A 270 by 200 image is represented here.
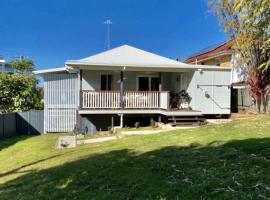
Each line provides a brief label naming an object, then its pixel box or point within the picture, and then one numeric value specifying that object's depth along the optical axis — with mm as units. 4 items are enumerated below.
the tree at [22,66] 24115
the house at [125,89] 10092
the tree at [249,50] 10901
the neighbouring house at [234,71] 11850
